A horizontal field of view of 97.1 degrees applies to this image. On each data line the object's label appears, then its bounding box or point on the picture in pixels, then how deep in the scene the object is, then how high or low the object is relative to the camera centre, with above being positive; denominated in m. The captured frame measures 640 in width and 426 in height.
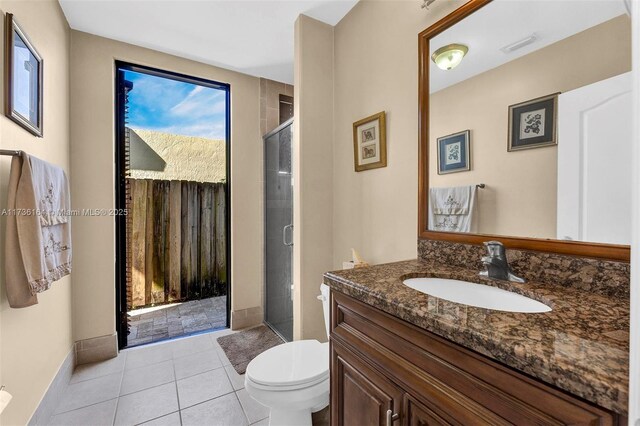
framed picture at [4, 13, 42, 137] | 1.23 +0.63
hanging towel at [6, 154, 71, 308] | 1.21 -0.11
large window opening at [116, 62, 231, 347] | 2.53 +0.08
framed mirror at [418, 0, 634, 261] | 0.82 +0.29
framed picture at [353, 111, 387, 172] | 1.66 +0.41
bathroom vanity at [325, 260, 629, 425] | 0.46 -0.31
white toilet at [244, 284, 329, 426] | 1.26 -0.79
